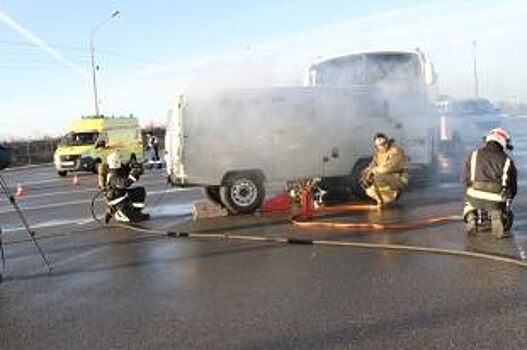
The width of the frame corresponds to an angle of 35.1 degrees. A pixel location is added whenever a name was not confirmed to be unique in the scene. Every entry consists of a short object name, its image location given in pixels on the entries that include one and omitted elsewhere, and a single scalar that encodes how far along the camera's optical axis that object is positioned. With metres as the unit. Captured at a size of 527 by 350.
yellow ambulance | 34.69
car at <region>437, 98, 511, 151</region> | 22.11
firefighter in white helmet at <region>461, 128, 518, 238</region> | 10.15
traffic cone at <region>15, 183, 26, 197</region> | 24.45
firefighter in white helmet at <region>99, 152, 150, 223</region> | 14.41
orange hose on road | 11.52
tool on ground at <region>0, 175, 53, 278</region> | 9.79
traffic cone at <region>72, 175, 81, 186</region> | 28.09
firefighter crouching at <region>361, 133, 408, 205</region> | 14.12
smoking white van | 13.81
